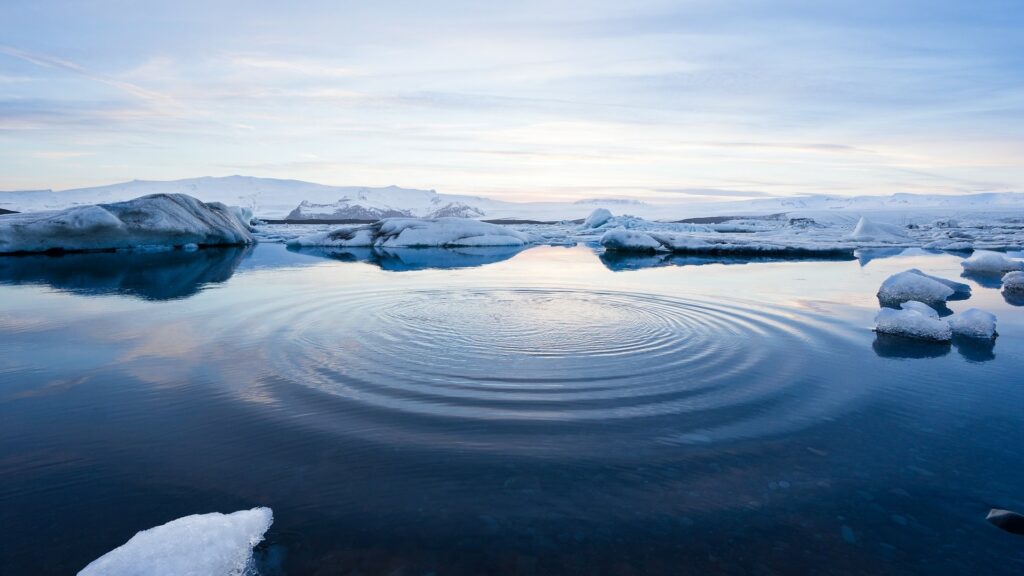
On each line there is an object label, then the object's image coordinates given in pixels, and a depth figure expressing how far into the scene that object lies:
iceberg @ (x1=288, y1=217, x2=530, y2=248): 20.73
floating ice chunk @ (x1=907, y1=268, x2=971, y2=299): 8.69
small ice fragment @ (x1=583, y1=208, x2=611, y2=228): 34.53
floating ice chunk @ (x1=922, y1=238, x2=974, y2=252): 19.45
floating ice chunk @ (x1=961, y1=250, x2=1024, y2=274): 11.77
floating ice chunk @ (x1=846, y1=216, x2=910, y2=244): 23.12
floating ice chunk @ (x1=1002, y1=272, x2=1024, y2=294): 8.97
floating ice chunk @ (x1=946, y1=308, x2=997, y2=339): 5.72
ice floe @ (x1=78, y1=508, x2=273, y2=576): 1.94
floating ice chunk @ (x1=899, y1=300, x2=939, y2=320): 6.24
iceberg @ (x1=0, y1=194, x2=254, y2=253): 15.59
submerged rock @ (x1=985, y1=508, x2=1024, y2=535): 2.35
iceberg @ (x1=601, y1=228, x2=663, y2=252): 17.73
